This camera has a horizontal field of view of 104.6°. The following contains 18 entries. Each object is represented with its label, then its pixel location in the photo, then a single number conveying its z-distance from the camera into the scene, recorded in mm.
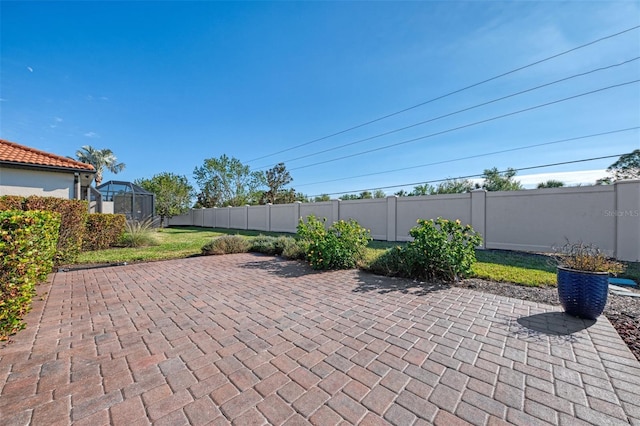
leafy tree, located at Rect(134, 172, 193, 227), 24922
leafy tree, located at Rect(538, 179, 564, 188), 20772
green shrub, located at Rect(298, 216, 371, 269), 6090
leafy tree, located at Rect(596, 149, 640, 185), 23781
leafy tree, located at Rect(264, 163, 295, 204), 30406
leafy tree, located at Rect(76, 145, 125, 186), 29891
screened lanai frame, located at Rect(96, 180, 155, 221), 17656
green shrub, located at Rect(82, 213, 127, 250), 9070
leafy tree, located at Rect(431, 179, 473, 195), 27634
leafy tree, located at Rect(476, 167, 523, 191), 28312
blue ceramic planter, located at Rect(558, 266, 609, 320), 3045
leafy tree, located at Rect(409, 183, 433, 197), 27562
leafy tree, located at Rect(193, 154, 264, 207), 30519
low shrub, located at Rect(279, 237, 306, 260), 7375
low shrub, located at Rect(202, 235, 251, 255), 8562
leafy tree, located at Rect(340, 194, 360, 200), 28305
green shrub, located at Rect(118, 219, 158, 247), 10141
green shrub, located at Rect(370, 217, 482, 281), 4922
